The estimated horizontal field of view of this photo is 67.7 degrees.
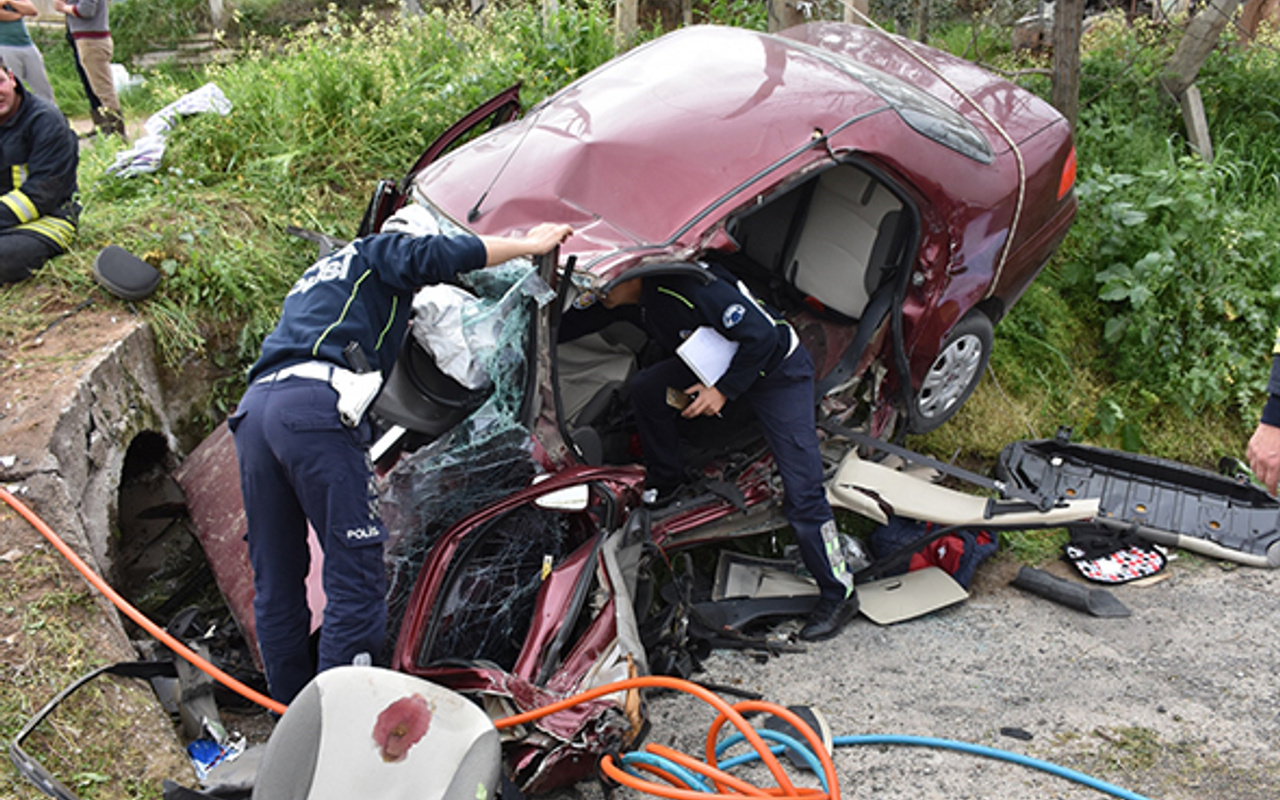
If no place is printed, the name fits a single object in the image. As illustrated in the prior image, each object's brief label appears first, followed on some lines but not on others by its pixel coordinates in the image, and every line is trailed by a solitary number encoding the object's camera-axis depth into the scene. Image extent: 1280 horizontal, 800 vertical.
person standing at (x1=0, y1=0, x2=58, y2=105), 6.47
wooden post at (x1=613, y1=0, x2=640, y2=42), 6.20
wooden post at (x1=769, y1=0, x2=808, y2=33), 5.67
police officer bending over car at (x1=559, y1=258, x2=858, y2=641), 3.29
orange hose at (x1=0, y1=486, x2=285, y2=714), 2.89
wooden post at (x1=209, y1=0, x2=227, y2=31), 10.42
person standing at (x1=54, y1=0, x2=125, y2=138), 7.16
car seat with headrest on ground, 2.15
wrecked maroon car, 2.94
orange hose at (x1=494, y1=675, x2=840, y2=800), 2.35
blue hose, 2.80
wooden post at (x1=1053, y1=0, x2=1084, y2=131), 5.38
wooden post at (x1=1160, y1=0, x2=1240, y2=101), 5.75
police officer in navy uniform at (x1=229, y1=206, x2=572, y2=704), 2.67
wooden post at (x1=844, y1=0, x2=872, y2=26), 5.97
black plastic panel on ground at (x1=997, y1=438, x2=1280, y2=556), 4.23
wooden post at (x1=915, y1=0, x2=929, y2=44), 6.21
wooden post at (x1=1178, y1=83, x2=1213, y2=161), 6.04
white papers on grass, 5.20
